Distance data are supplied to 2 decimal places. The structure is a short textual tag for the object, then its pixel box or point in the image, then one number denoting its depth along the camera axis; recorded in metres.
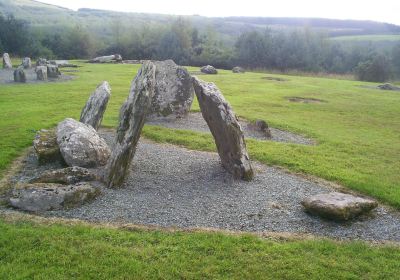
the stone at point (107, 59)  57.09
